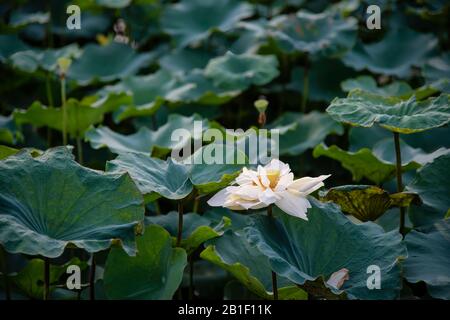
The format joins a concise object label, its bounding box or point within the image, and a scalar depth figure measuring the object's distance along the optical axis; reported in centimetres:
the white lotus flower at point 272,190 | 156
